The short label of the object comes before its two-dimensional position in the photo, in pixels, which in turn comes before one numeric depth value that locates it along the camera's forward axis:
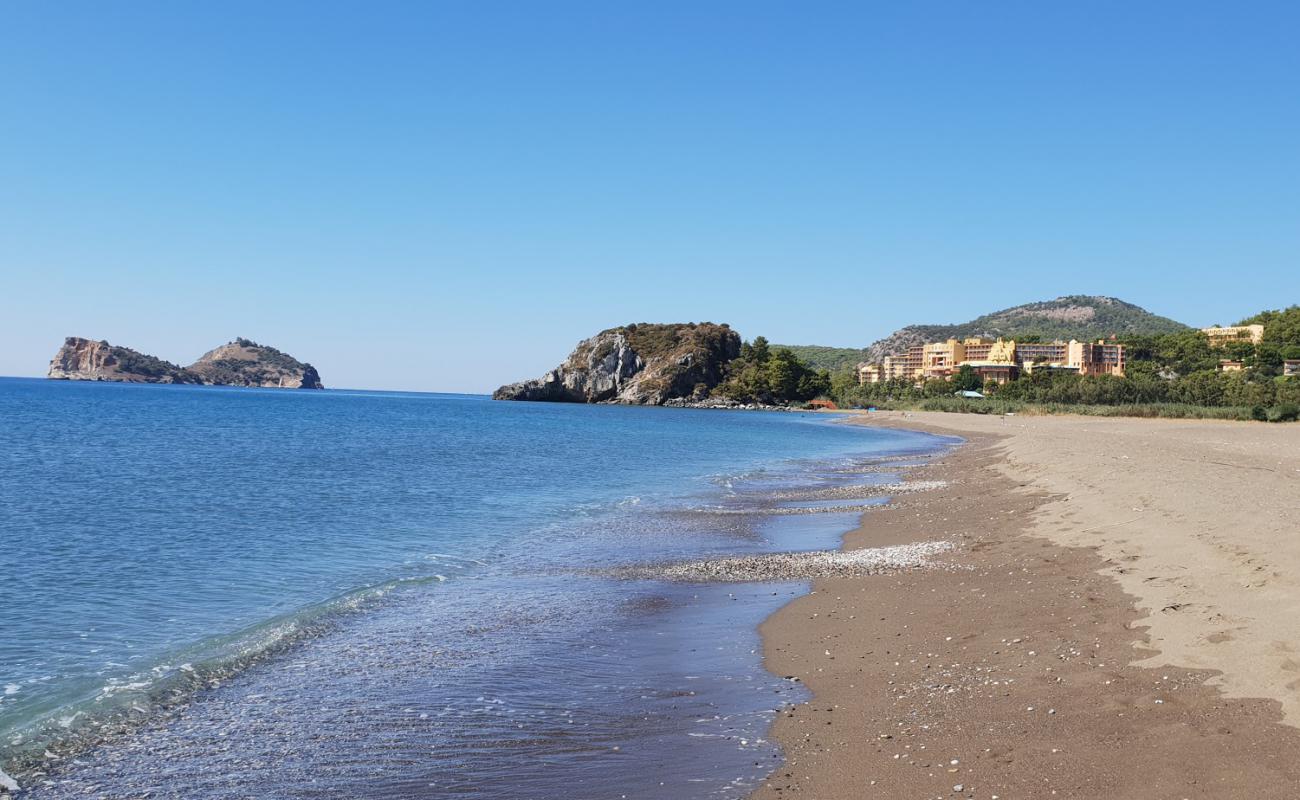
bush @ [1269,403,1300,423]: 72.44
